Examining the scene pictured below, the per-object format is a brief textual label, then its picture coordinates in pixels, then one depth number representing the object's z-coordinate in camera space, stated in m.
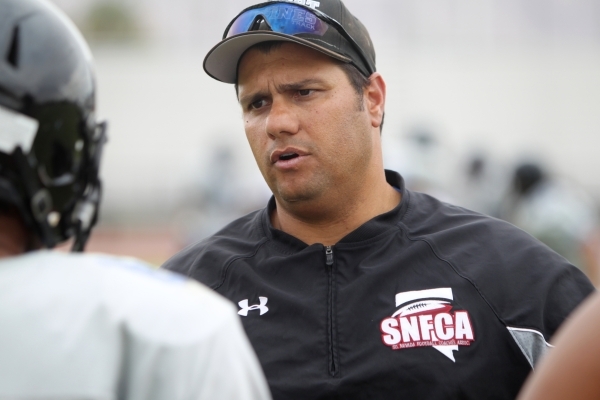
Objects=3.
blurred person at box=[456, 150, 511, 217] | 19.86
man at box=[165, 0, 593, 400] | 5.29
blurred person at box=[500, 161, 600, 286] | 15.00
